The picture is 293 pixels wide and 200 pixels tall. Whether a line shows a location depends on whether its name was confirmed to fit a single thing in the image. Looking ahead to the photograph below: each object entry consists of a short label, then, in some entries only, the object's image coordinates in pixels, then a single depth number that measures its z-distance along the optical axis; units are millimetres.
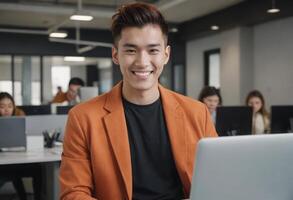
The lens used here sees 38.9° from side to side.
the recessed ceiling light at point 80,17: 5266
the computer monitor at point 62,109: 4898
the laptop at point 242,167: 1009
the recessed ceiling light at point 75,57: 10773
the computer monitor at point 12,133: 3420
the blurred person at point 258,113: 4391
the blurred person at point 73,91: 6271
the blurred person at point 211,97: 4277
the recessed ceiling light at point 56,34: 7776
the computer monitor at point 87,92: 5902
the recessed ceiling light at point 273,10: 6446
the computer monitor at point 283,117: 3582
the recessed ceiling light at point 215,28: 8789
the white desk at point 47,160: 3109
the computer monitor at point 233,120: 3424
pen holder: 3736
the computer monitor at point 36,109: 5164
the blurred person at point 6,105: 4348
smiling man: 1319
